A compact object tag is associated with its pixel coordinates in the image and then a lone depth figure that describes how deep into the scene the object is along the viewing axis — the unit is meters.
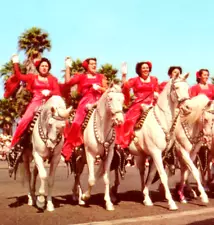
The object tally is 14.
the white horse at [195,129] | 10.24
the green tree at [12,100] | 39.19
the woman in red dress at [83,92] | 10.05
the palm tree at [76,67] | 43.37
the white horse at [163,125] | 9.54
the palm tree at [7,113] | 48.28
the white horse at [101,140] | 9.48
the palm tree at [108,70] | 43.62
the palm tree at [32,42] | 41.50
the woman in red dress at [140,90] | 10.87
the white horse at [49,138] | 8.86
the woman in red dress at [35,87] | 9.94
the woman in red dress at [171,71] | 11.63
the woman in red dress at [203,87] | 12.00
